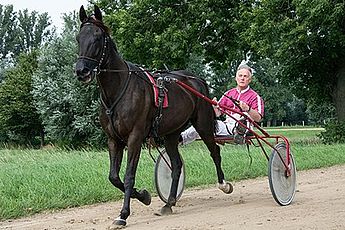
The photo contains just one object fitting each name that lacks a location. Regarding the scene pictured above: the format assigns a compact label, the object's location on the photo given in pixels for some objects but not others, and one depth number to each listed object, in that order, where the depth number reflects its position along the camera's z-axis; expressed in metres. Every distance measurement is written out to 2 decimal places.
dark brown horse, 6.70
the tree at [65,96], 36.34
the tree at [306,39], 21.62
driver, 8.76
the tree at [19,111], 45.72
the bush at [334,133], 24.27
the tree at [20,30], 84.50
